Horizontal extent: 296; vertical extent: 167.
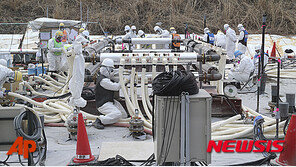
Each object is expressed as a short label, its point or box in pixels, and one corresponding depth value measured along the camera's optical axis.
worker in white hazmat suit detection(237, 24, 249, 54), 32.50
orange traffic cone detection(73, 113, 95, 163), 10.05
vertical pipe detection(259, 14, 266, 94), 20.12
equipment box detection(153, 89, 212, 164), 8.38
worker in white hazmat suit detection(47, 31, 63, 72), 25.22
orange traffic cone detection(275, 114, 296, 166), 9.40
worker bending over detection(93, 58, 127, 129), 13.73
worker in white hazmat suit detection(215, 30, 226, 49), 35.08
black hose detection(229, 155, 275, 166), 9.67
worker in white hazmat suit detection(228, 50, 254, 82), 21.41
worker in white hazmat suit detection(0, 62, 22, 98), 14.09
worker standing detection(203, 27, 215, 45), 35.66
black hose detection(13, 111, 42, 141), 8.42
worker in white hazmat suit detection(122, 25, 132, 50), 31.37
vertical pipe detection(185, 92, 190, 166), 8.27
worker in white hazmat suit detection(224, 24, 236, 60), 34.09
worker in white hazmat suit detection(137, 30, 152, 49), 32.19
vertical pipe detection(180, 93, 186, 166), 8.26
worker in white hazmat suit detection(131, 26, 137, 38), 37.08
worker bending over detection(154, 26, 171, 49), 33.25
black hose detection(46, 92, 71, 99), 16.70
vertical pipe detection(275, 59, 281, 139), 11.24
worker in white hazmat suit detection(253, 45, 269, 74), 22.32
